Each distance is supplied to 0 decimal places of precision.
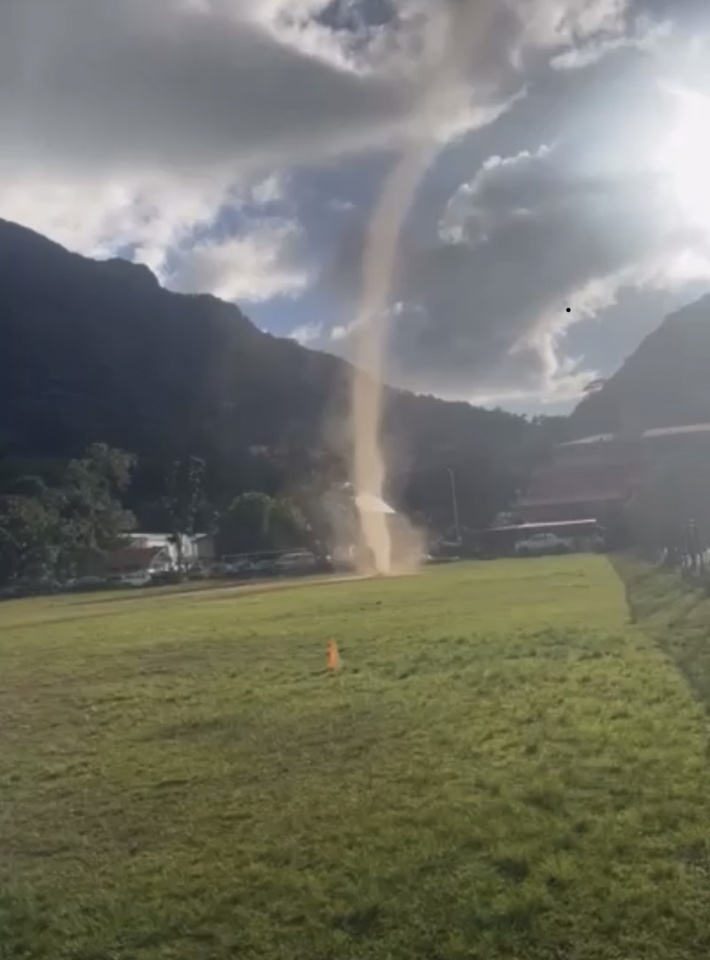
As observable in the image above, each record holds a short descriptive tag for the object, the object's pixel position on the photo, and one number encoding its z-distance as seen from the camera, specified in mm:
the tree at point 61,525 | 75312
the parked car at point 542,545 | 57956
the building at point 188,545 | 87044
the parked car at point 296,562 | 60538
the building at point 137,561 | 82900
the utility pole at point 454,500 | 90338
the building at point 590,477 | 73625
